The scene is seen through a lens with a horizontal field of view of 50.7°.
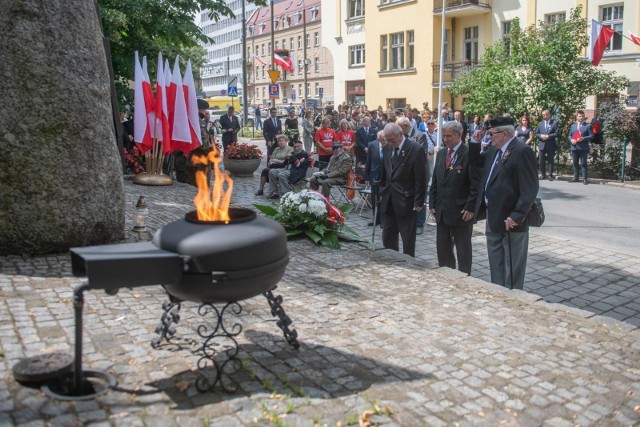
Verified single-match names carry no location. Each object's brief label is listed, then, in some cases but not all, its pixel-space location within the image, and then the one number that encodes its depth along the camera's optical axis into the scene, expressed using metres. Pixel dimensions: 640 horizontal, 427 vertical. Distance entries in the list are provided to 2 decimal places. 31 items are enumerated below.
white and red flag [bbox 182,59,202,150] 15.16
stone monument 7.23
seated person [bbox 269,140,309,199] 14.66
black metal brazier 4.14
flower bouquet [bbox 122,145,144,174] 16.22
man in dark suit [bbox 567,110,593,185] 19.17
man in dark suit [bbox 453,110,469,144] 21.84
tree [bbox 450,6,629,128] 21.16
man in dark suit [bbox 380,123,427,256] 8.71
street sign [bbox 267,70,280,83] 27.97
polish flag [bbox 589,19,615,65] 21.36
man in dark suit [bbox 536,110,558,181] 20.16
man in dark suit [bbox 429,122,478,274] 8.09
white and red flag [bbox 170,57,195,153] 14.95
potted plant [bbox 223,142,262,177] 18.59
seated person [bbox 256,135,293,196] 15.38
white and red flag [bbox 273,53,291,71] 37.16
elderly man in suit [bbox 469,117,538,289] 7.13
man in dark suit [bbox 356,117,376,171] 16.80
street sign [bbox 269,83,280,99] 29.76
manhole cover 4.05
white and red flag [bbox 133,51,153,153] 15.06
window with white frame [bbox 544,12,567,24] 33.61
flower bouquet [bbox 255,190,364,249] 9.38
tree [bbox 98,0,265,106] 17.39
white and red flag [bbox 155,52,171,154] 15.02
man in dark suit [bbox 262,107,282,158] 20.56
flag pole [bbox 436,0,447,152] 18.27
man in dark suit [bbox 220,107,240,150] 21.80
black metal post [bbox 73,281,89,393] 3.96
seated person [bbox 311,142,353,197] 13.96
